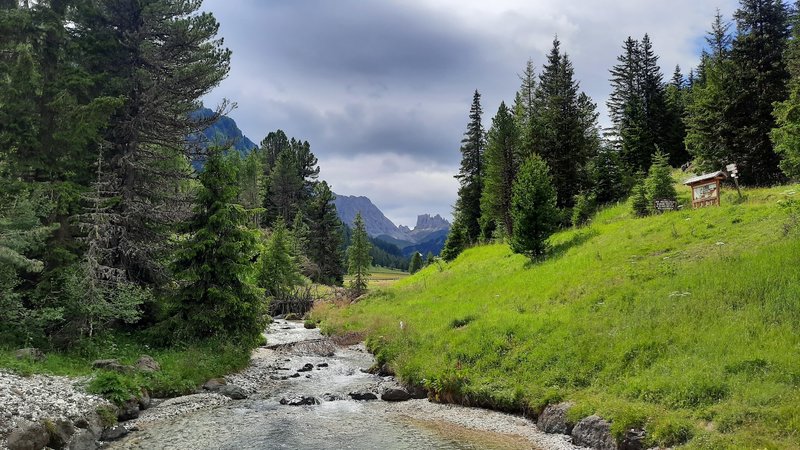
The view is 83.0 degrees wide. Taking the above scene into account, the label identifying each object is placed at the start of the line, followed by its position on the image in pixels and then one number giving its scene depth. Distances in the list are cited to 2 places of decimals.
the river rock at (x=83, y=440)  11.80
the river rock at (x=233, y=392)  18.34
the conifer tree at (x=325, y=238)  81.56
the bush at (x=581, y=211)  43.75
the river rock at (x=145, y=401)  15.87
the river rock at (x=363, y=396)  18.46
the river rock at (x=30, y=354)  16.07
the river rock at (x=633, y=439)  11.45
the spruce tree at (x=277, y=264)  51.75
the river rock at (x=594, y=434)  12.20
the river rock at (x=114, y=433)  13.09
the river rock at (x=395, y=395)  18.28
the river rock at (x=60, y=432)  11.53
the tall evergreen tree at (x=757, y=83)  37.41
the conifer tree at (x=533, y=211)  33.53
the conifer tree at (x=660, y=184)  34.44
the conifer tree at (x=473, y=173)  68.12
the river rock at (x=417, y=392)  18.66
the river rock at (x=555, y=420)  13.72
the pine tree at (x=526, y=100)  66.12
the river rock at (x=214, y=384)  18.83
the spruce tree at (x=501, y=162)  51.50
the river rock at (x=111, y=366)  16.97
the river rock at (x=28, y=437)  10.58
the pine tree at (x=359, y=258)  56.09
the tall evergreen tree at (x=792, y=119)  21.14
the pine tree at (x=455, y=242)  67.41
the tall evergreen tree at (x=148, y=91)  24.23
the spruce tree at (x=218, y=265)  22.64
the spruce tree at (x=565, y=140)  48.09
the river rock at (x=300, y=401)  17.55
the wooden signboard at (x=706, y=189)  30.66
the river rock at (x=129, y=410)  14.62
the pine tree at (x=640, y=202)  36.12
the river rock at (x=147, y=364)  18.20
